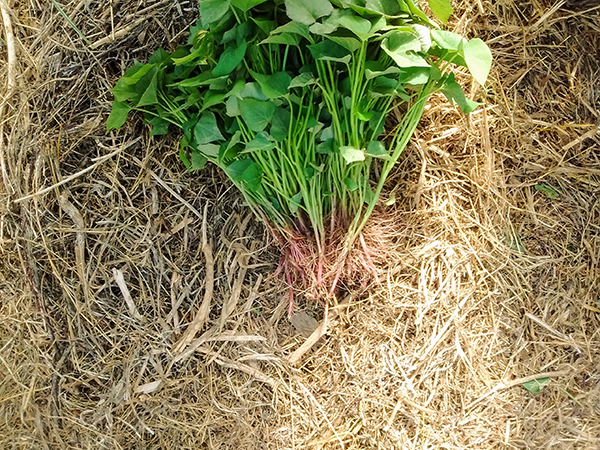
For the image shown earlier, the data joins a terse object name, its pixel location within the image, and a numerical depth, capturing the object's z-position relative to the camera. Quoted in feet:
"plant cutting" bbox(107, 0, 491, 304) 2.78
